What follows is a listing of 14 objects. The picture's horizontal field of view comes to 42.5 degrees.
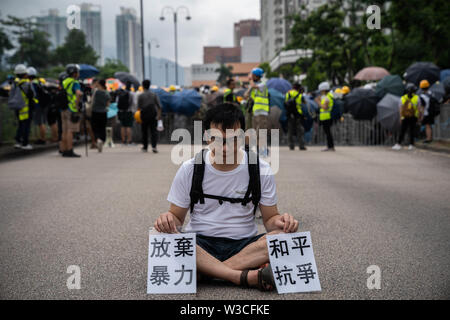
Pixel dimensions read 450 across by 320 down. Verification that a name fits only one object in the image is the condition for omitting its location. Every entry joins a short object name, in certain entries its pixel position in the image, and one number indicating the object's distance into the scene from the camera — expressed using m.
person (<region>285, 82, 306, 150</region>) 16.91
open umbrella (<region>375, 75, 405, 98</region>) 19.89
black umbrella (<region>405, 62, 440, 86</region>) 20.98
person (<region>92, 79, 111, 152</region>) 15.52
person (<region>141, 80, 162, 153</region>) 15.61
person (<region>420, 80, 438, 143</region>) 16.86
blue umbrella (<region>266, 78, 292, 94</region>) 21.53
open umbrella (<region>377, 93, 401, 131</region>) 18.86
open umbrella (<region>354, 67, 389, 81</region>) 25.88
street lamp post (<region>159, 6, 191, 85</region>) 48.61
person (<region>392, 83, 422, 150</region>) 16.47
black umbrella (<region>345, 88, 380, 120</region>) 19.89
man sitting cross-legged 3.72
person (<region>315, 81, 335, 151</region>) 16.75
